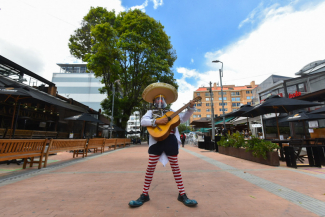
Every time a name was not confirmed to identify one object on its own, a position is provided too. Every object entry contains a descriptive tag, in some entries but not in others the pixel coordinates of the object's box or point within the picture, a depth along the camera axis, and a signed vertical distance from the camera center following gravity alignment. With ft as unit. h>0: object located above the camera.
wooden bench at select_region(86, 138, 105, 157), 30.03 -1.63
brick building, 220.43 +48.96
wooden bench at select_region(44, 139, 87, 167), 18.70 -1.35
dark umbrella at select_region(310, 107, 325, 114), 23.52 +3.42
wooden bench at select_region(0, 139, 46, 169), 13.11 -1.22
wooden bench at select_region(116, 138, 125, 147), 50.44 -2.10
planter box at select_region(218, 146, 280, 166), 17.80 -2.87
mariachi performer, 8.02 -0.74
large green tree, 61.34 +32.70
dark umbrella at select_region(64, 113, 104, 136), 31.04 +3.28
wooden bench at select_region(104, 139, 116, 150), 39.90 -2.05
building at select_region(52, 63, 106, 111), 135.95 +41.21
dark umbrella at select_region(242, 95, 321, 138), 19.61 +3.59
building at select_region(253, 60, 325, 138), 41.47 +15.36
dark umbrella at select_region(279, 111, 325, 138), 23.98 +2.57
